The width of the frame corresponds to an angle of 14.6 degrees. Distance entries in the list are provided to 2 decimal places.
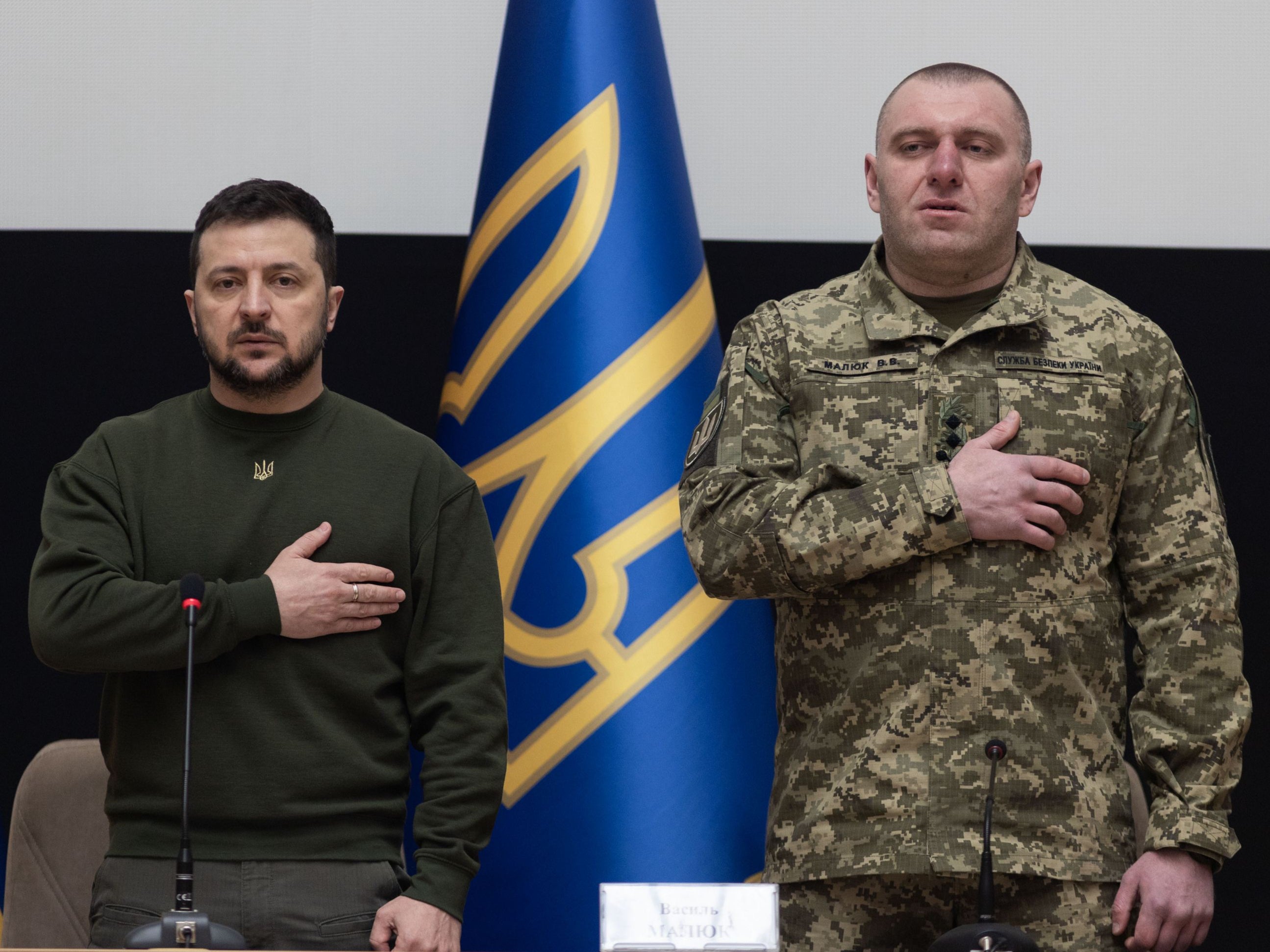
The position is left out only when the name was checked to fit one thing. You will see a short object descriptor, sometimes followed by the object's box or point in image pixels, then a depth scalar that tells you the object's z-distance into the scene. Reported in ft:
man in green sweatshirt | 18.18
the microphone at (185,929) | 17.00
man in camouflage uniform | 18.39
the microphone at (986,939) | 17.40
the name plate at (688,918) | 16.89
